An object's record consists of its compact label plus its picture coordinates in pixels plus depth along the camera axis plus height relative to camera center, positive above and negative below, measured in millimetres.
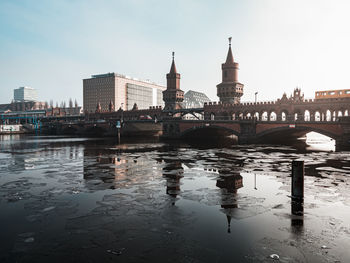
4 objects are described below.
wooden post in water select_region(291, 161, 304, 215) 11852 -2909
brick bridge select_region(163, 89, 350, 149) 39438 -32
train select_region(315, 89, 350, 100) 49512 +6009
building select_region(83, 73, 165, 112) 192125 +25895
